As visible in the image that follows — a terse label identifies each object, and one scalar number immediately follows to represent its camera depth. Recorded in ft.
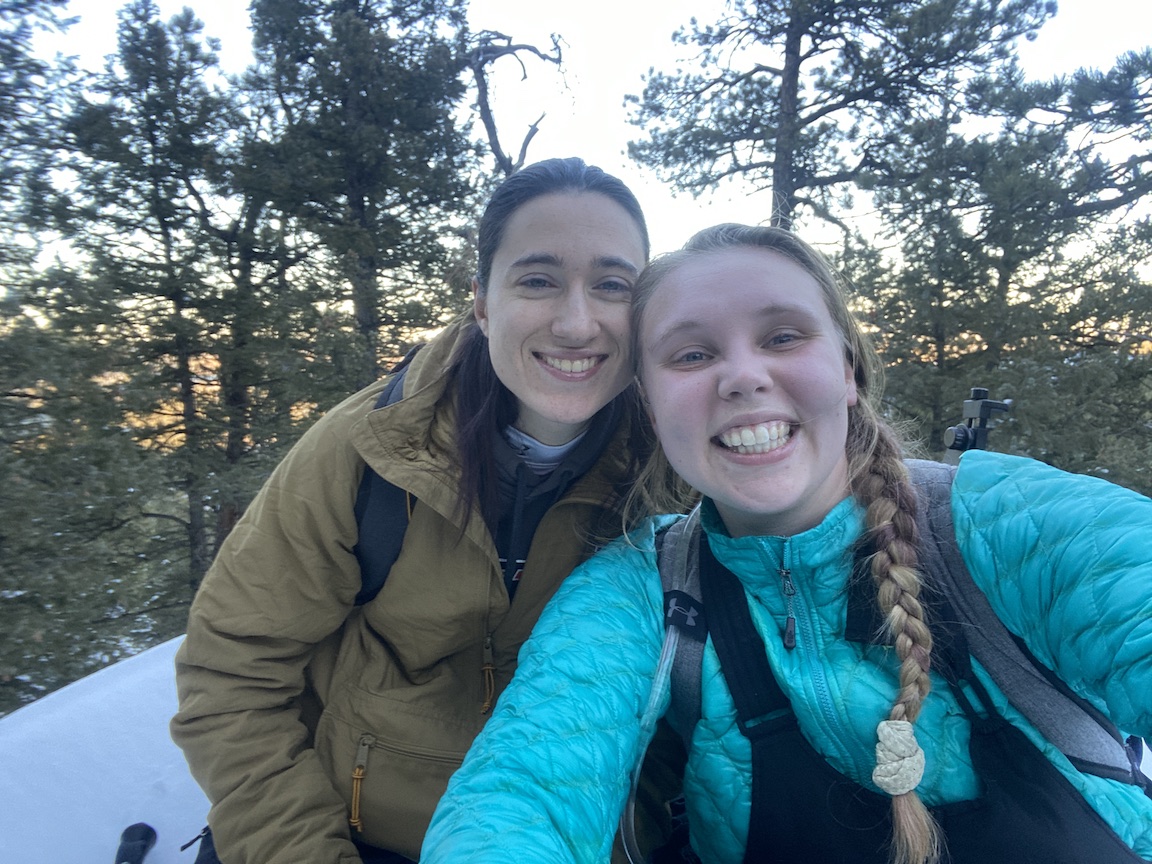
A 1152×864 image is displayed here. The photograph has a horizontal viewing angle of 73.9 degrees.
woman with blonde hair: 1.33
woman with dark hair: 1.82
